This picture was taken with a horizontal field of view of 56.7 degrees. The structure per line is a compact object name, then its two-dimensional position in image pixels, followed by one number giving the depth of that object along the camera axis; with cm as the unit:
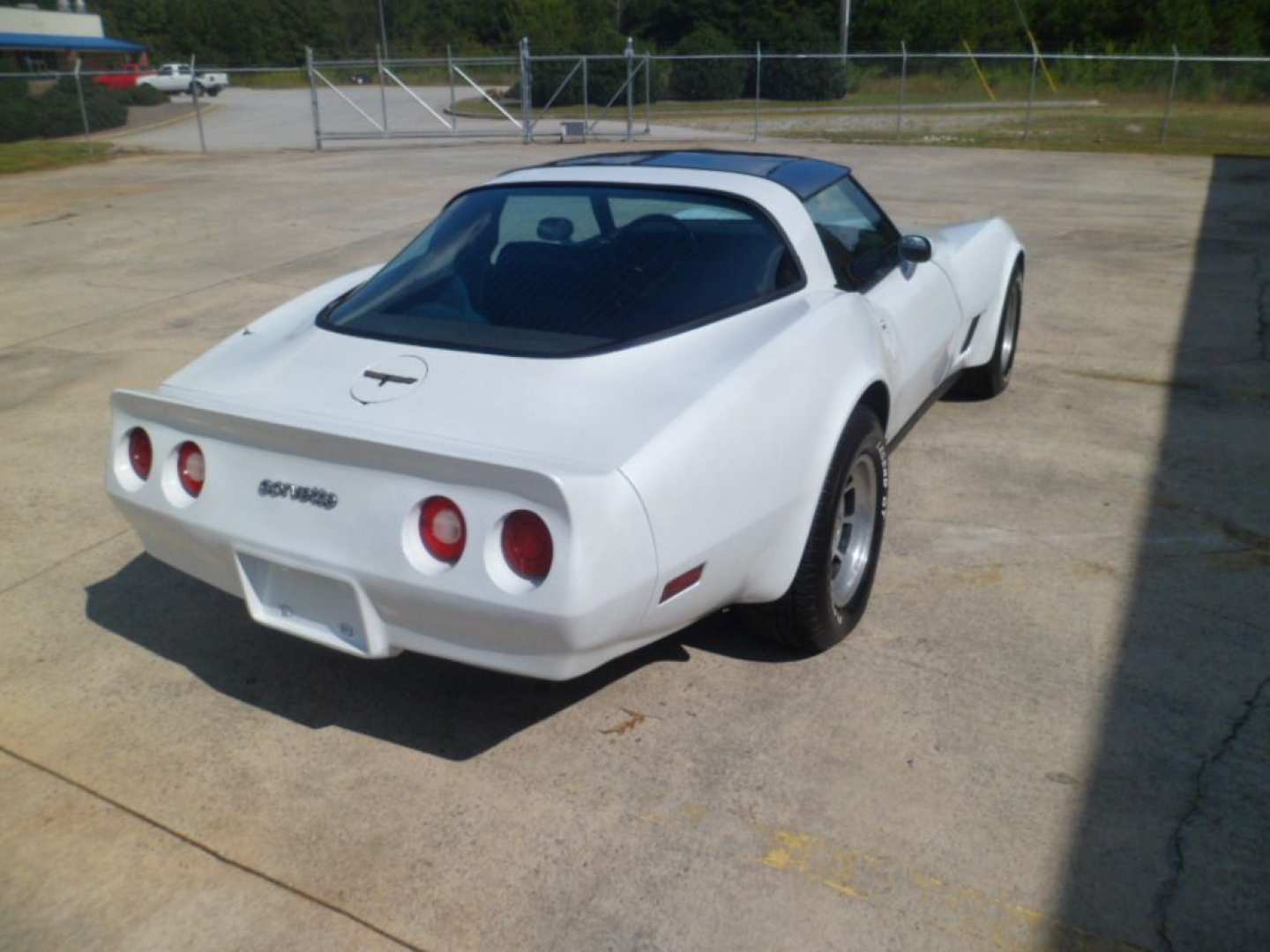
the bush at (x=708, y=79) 3594
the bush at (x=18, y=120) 2503
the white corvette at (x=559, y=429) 263
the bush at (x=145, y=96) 3794
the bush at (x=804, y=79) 3281
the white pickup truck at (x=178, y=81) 5031
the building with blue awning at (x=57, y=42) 5434
